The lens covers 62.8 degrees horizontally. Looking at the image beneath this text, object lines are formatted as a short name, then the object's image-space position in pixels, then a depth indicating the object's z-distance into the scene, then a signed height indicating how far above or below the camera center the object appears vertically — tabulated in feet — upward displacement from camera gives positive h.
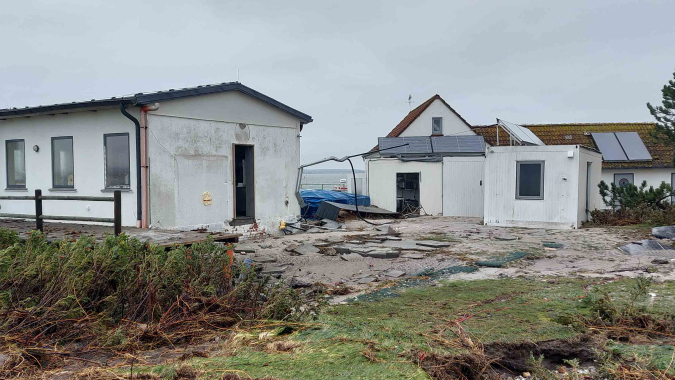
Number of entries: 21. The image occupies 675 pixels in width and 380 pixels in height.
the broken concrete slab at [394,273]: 30.94 -5.88
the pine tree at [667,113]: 59.52 +6.32
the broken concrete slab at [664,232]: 45.61 -5.20
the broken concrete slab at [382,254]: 36.78 -5.67
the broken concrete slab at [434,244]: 42.19 -5.75
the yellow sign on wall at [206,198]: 44.34 -2.34
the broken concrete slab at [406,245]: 40.40 -5.73
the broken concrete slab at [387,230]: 51.11 -5.90
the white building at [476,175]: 56.49 -0.64
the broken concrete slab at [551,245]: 42.59 -5.83
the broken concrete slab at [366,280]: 29.48 -5.98
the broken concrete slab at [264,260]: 35.78 -5.90
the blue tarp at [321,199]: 72.09 -4.11
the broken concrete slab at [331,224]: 59.91 -6.10
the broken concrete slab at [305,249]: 38.70 -5.70
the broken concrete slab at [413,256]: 36.83 -5.82
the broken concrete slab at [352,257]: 36.09 -5.79
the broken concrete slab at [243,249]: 39.70 -5.85
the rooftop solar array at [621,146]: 83.76 +3.69
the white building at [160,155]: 39.68 +1.13
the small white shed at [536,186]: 55.83 -1.65
